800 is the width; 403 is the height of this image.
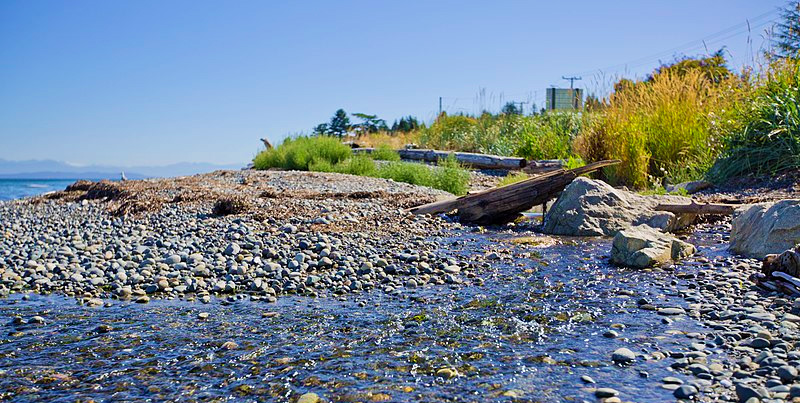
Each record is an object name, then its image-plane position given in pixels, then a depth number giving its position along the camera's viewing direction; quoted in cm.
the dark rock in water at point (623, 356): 272
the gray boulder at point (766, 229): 460
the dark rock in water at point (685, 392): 233
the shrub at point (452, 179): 1058
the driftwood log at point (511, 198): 694
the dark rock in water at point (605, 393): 237
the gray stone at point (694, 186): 830
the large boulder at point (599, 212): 644
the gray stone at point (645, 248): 471
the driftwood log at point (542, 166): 1129
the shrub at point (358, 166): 1310
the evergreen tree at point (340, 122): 2712
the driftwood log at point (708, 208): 615
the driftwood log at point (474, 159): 1293
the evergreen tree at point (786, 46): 913
